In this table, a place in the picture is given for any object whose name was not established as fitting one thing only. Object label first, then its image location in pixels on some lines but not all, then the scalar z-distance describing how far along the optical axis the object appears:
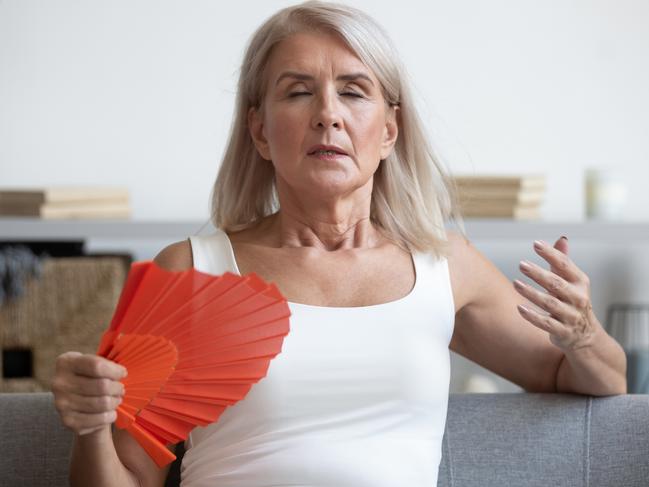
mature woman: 1.61
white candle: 3.88
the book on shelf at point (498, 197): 3.73
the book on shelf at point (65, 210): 3.69
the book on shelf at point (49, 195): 3.69
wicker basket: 3.56
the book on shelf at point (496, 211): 3.75
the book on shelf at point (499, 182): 3.71
